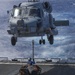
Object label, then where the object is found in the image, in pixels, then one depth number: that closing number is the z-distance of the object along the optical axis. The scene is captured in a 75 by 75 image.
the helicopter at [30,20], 34.75
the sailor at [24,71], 37.08
